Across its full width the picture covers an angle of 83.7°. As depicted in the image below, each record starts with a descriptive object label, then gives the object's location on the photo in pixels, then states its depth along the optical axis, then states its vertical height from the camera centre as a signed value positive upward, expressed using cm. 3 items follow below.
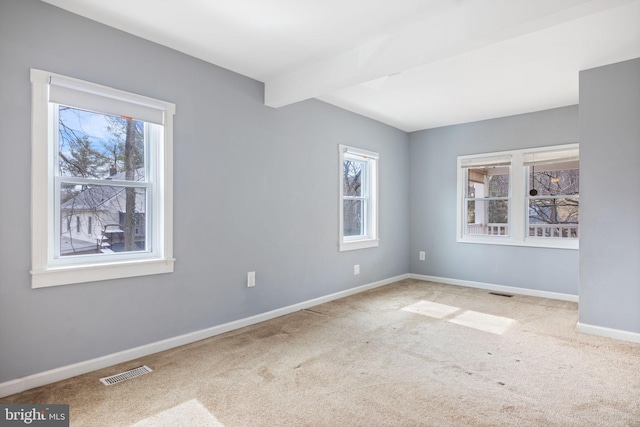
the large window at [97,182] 227 +24
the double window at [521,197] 459 +23
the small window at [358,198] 469 +22
